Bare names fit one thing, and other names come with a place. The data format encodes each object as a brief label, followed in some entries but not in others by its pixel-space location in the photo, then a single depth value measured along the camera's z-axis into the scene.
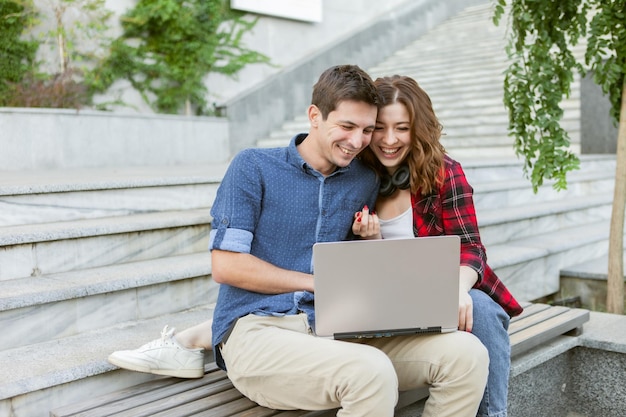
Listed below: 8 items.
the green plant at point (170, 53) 8.79
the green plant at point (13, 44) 7.47
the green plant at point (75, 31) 7.95
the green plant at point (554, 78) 3.48
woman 2.23
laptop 1.89
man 1.92
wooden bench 2.07
